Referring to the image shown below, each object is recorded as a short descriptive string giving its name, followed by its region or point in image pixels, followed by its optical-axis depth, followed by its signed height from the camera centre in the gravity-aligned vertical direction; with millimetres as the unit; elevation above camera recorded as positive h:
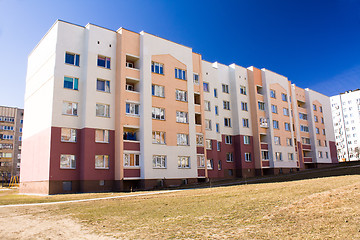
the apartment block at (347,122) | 116062 +18358
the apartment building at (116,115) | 30922 +6880
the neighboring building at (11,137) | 94125 +13232
